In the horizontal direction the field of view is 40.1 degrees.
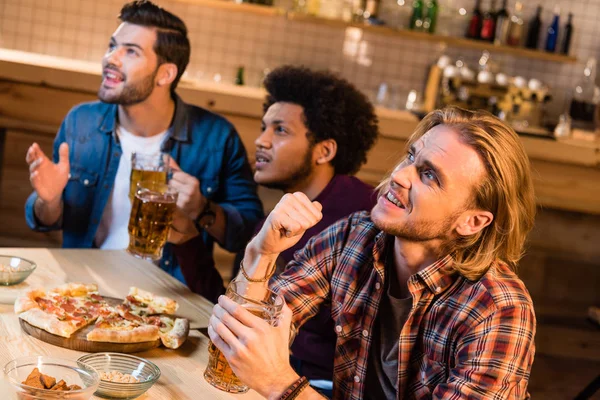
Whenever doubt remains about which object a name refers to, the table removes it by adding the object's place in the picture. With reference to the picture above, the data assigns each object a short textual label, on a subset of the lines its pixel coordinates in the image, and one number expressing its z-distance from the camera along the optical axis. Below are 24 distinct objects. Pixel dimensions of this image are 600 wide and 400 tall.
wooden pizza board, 1.59
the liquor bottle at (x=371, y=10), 5.33
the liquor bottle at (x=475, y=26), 5.54
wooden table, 1.53
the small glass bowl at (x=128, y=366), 1.43
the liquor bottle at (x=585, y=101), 5.50
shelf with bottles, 5.02
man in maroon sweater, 2.53
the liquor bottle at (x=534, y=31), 5.65
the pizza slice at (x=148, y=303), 1.82
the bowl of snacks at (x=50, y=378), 1.25
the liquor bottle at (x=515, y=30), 5.56
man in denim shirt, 2.89
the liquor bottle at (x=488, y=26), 5.51
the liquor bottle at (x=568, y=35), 5.64
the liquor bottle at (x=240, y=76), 5.38
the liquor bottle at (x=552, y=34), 5.65
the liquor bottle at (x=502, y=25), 5.51
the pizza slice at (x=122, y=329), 1.59
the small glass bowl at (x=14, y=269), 1.86
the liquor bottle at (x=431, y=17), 5.44
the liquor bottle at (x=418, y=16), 5.42
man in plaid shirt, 1.63
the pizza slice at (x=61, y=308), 1.60
